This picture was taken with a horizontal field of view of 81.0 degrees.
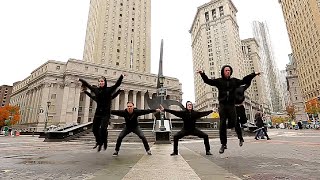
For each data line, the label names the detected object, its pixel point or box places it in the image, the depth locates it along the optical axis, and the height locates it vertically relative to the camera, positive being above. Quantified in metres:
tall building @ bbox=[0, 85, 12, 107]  118.07 +20.75
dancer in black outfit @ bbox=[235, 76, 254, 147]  5.02 +0.48
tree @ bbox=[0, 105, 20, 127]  54.66 +3.58
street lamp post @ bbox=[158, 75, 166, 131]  16.92 +3.14
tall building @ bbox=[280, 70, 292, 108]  170.80 +27.85
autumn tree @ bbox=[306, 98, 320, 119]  47.23 +4.28
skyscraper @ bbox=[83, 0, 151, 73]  73.62 +37.73
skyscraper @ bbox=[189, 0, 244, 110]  83.69 +38.62
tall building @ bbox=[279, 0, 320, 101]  58.66 +29.00
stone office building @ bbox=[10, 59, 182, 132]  51.72 +10.44
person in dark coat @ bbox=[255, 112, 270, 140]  12.86 +0.07
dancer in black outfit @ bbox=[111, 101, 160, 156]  5.47 +0.21
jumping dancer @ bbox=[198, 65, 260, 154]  4.73 +0.68
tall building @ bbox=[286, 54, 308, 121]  82.80 +16.05
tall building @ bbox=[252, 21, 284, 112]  162.12 +54.38
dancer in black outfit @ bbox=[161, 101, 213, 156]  5.36 +0.13
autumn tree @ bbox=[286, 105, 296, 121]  66.88 +4.13
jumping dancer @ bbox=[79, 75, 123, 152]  5.50 +0.54
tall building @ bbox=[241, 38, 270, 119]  114.44 +36.87
